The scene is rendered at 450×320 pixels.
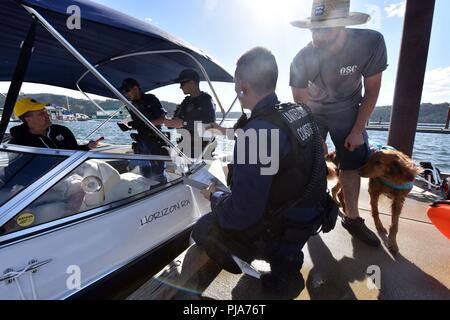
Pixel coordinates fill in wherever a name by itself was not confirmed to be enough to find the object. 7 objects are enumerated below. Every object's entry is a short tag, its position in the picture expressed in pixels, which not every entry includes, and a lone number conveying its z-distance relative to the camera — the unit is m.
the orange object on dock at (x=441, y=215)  2.05
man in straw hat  2.14
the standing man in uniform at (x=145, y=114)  3.41
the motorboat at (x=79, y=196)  1.35
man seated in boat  2.26
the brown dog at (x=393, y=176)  2.26
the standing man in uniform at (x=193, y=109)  3.41
